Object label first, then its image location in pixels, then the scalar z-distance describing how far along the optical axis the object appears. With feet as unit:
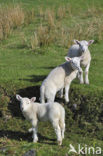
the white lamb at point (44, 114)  31.13
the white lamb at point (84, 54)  40.50
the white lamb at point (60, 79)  35.09
